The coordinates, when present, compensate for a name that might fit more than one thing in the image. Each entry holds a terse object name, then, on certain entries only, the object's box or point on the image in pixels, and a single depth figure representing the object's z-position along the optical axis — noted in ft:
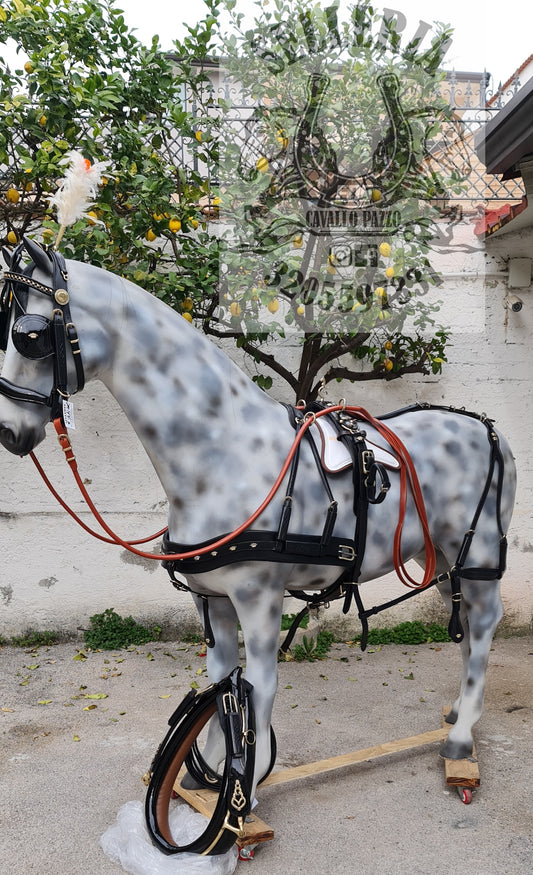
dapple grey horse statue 7.04
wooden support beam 9.64
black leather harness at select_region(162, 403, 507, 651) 7.69
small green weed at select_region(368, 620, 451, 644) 16.72
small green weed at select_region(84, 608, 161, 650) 16.22
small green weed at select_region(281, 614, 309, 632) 15.58
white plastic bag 7.76
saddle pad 8.35
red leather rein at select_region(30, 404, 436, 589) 7.52
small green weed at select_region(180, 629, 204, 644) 16.62
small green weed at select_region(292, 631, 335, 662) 15.58
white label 7.13
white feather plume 7.33
